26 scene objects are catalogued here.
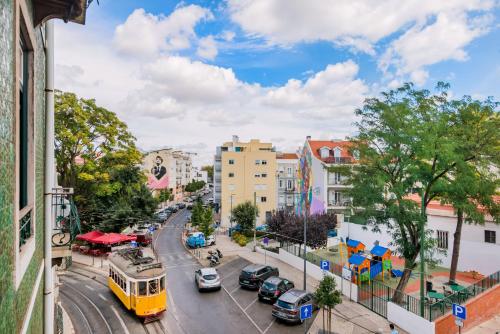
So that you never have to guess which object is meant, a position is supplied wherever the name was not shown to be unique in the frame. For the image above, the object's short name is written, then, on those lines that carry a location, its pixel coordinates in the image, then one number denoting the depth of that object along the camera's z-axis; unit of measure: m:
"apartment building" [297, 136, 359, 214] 40.94
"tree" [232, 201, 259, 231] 41.12
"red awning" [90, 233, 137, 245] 27.53
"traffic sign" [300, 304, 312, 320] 12.38
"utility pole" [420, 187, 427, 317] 14.84
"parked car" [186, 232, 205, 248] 34.31
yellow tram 15.64
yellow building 51.72
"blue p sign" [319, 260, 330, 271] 20.73
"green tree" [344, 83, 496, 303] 16.77
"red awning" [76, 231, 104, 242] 28.39
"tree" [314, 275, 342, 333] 14.95
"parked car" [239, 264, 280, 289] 21.05
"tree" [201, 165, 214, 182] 155.12
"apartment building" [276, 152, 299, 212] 53.09
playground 20.89
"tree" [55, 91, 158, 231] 23.77
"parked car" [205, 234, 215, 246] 35.19
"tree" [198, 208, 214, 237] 35.84
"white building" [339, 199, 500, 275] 24.00
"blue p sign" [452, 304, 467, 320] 11.95
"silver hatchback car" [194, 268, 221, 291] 20.33
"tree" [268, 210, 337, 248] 29.66
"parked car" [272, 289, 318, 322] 15.86
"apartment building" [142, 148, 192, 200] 70.62
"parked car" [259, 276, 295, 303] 18.66
